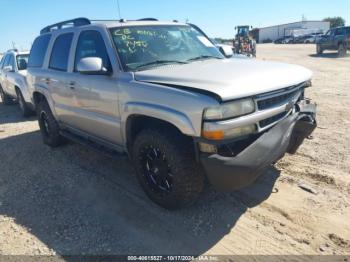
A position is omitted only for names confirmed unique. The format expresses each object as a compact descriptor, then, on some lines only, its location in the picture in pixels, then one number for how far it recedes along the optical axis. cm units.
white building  6006
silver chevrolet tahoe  306
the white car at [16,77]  912
